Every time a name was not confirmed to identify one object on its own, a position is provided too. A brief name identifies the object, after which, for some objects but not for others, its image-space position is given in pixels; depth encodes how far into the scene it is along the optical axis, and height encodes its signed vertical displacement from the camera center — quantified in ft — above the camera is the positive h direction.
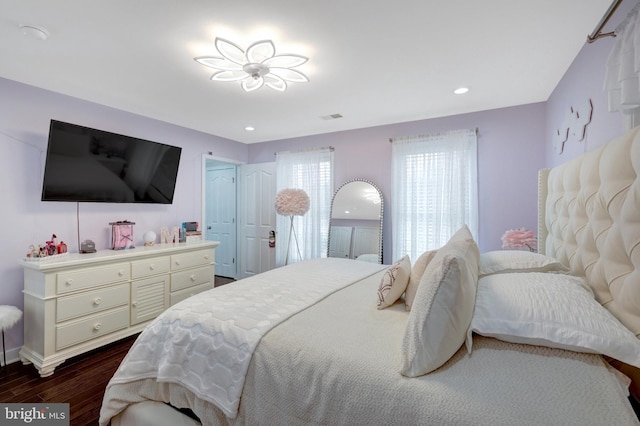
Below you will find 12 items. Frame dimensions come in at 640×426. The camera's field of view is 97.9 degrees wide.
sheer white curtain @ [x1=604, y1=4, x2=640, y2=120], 3.68 +2.08
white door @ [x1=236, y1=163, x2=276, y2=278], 15.60 -0.15
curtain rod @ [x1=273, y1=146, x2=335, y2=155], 13.60 +3.28
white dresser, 7.43 -2.54
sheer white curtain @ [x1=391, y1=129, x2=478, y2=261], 10.63 +1.03
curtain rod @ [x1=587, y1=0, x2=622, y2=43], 3.37 +2.64
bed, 2.78 -1.69
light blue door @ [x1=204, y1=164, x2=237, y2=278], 16.90 +0.02
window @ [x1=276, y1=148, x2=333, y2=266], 13.82 +1.21
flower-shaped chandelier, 6.16 +3.60
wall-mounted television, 8.25 +1.61
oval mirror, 12.36 -0.34
